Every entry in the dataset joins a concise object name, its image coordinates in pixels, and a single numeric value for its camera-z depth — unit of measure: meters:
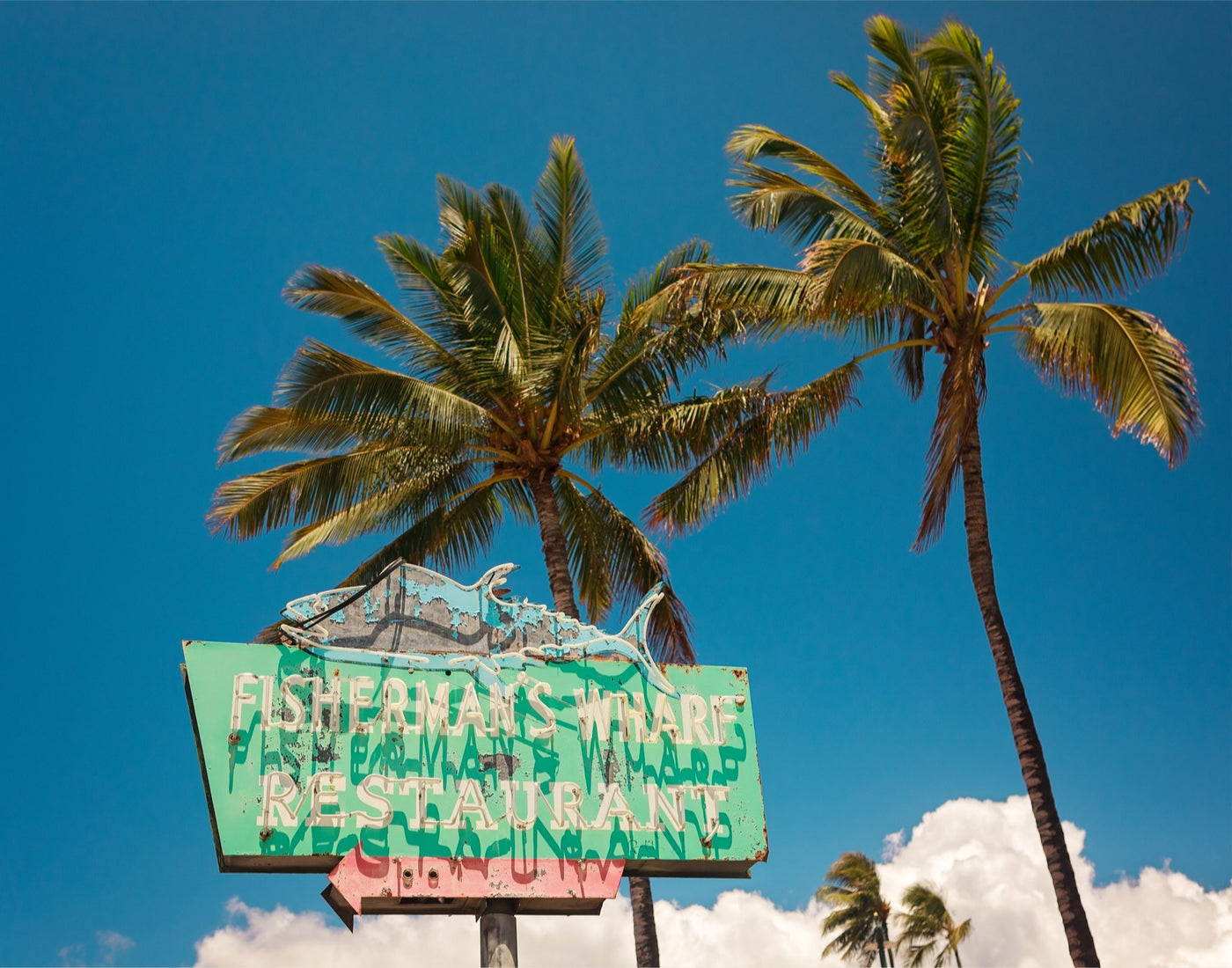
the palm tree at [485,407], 17.22
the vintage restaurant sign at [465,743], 9.84
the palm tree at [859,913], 46.59
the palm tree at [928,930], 45.75
